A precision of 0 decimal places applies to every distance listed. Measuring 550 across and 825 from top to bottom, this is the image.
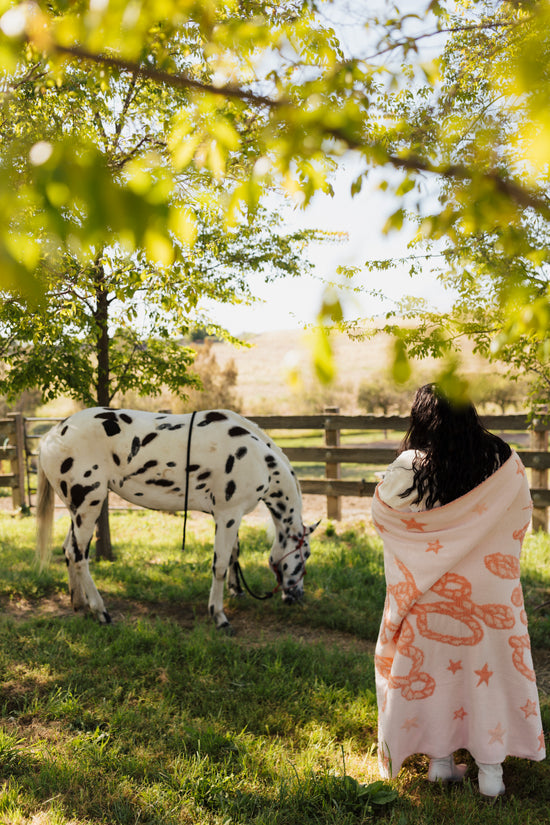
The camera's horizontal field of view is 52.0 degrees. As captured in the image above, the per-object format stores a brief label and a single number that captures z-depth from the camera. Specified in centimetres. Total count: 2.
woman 246
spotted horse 443
